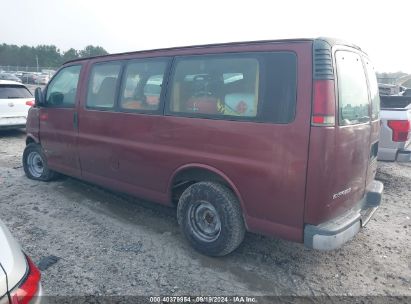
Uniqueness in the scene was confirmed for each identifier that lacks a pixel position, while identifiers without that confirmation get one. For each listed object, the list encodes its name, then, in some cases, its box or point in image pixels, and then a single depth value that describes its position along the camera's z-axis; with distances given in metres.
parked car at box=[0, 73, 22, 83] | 27.96
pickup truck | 4.74
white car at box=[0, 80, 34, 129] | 8.84
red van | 2.69
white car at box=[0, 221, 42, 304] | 1.64
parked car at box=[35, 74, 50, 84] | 33.56
